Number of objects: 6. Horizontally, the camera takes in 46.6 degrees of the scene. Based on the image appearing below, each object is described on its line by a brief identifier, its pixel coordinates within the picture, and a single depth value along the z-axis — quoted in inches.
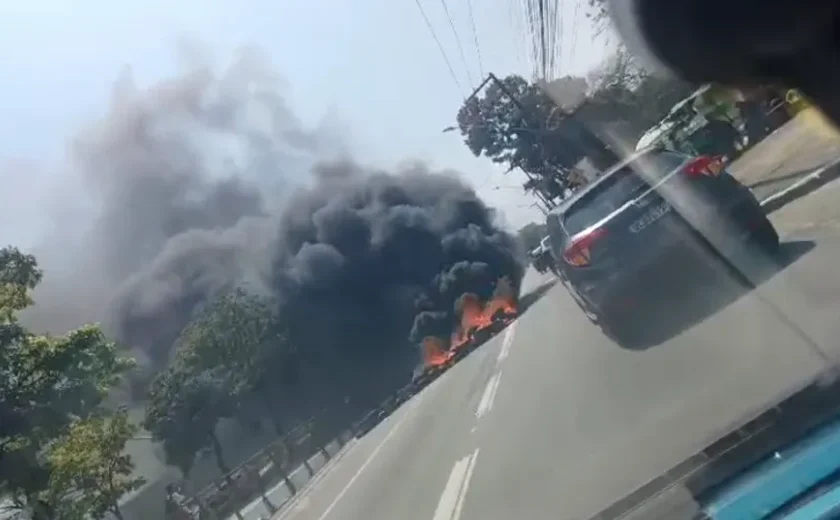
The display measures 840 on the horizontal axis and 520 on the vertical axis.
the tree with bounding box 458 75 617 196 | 1697.8
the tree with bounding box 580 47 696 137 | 1503.4
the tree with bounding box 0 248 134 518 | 695.7
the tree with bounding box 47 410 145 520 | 749.9
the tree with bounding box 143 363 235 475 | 1681.8
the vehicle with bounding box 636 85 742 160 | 1059.3
